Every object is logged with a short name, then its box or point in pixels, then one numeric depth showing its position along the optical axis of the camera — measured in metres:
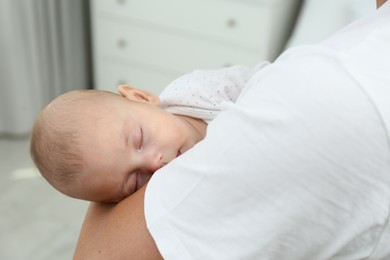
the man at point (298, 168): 0.58
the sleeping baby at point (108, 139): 0.91
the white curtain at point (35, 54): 2.47
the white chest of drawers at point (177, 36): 2.33
